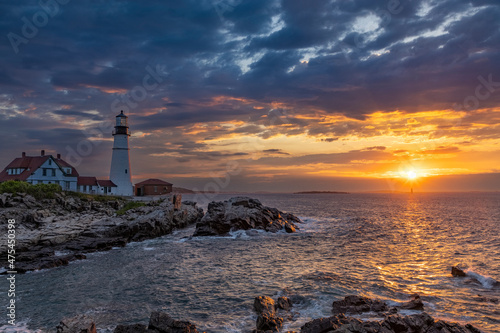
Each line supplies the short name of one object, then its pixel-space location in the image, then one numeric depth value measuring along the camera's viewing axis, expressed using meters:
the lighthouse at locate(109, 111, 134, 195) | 70.62
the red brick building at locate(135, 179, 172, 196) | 88.69
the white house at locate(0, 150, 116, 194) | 62.38
